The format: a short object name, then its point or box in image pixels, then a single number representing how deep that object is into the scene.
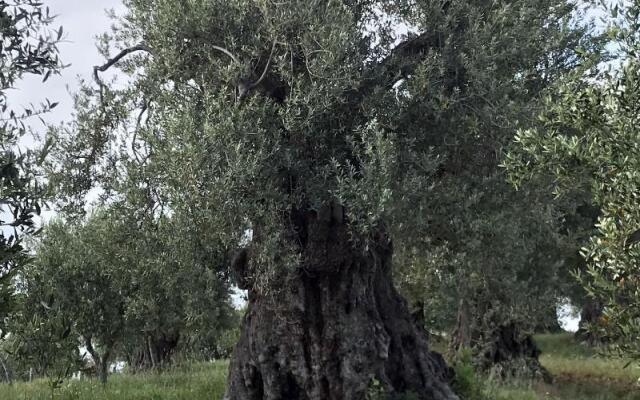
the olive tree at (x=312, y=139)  11.44
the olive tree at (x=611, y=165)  8.46
